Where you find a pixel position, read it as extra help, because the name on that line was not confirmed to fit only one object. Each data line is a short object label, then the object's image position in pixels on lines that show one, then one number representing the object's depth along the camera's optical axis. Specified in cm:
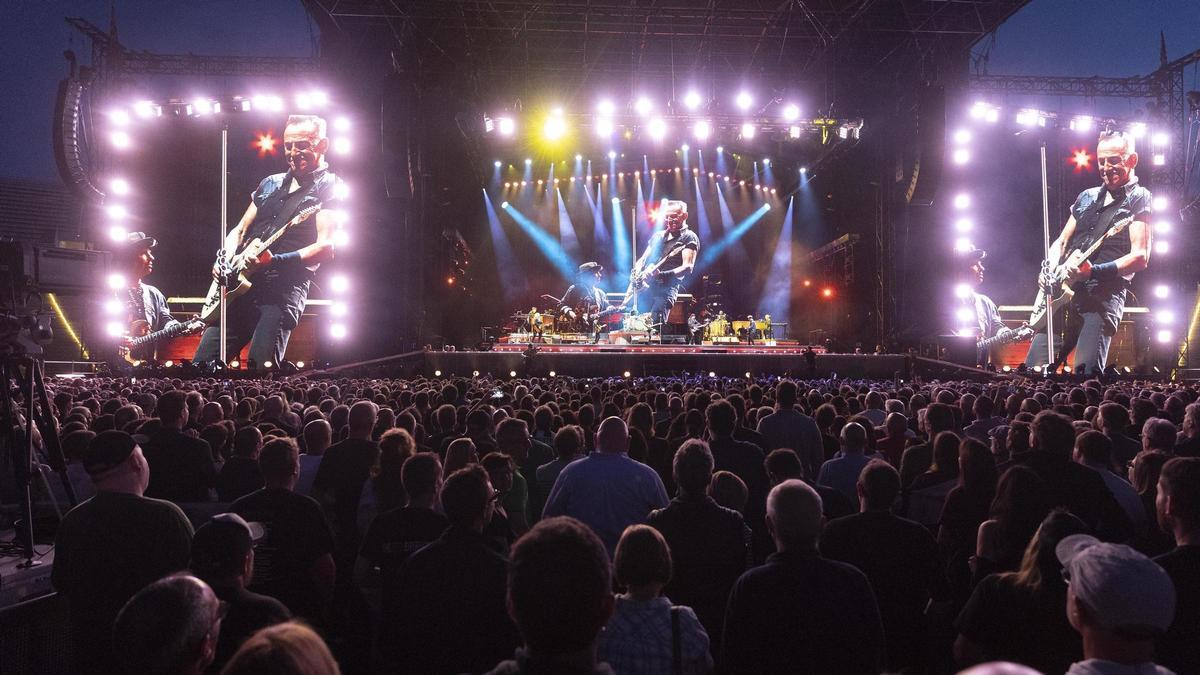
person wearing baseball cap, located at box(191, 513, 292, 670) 235
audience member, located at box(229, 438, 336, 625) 331
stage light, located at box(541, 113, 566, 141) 2009
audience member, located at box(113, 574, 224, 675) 165
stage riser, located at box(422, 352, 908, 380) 1964
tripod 402
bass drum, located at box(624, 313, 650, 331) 2678
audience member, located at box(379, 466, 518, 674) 259
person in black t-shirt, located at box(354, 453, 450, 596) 324
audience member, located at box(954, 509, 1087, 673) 246
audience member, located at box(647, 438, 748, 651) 338
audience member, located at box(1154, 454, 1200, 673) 252
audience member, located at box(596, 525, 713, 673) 241
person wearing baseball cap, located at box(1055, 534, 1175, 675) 171
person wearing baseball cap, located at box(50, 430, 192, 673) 294
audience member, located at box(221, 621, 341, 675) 127
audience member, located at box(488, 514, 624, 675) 168
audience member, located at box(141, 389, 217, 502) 504
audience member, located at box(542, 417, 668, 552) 410
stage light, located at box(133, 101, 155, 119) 2112
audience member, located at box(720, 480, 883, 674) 249
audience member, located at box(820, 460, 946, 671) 319
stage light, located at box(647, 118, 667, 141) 1983
